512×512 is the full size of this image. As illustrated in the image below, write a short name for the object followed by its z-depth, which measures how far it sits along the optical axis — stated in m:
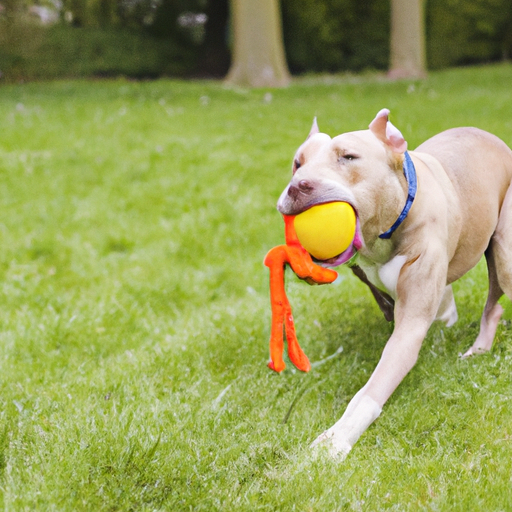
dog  2.70
